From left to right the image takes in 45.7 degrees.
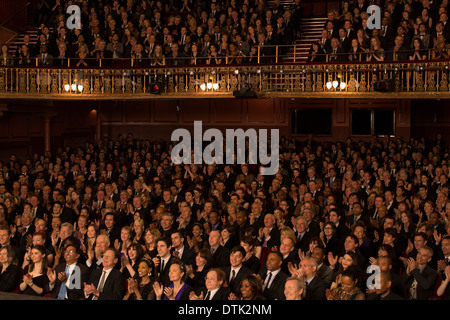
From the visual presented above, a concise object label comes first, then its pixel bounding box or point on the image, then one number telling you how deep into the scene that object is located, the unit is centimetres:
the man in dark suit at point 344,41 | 1224
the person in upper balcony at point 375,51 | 1152
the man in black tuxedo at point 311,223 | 646
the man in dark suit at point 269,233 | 632
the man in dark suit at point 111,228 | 666
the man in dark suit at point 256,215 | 696
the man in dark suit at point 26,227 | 700
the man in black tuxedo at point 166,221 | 650
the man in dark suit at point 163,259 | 500
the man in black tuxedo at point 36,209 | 812
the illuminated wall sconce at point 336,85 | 1159
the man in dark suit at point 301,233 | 625
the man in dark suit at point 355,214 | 707
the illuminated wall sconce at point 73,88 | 1263
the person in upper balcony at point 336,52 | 1205
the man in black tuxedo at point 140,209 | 767
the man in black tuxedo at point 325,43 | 1245
